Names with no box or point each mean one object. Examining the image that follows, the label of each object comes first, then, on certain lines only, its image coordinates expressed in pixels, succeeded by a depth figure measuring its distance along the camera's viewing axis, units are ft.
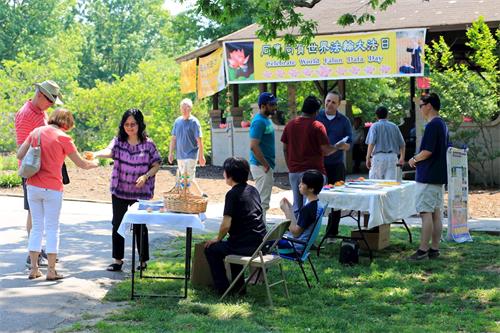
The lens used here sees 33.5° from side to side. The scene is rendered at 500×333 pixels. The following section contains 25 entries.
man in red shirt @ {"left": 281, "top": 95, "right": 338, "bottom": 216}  31.58
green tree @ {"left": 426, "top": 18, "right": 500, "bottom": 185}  54.80
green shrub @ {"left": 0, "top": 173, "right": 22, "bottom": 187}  59.47
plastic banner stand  35.24
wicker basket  24.32
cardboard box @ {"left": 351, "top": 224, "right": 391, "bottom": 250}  33.24
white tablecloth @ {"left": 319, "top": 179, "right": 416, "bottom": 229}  29.55
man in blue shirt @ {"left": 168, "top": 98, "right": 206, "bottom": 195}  46.32
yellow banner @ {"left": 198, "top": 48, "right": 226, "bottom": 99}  72.84
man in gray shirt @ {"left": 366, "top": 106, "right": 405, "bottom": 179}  40.83
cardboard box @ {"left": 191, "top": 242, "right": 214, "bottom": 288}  25.86
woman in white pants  26.27
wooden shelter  61.21
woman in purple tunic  27.96
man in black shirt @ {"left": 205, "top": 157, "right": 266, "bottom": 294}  24.41
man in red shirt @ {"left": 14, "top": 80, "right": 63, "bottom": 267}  28.43
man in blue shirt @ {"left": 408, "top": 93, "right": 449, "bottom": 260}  30.89
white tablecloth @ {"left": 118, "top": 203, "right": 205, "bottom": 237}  24.08
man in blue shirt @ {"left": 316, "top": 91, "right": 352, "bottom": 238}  33.99
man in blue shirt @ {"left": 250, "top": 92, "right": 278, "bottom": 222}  32.45
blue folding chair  26.09
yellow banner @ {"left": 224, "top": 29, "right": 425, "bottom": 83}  61.41
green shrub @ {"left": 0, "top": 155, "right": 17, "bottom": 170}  72.40
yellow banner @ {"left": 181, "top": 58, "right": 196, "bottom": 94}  80.28
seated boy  26.59
